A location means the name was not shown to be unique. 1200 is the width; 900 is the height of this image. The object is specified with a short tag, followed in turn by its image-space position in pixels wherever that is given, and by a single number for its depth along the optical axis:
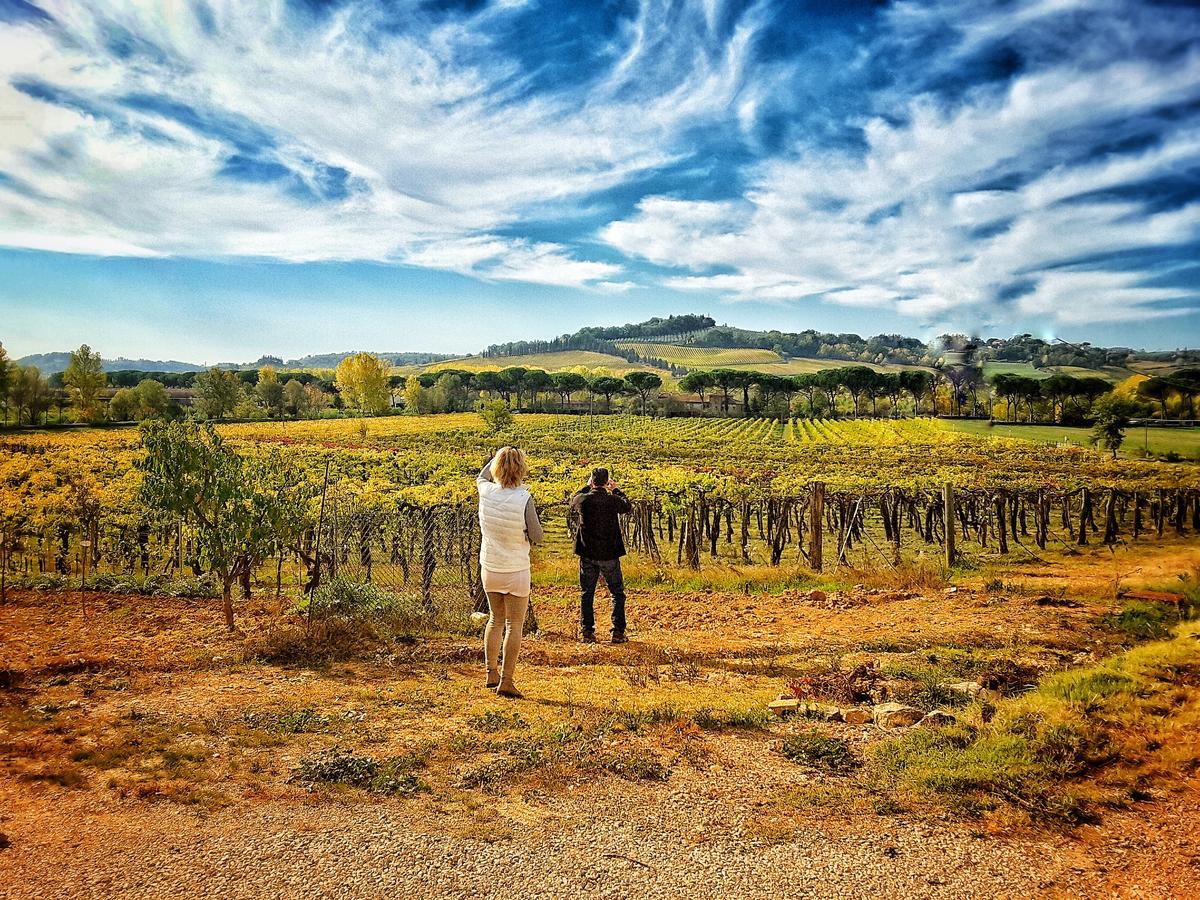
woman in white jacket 6.11
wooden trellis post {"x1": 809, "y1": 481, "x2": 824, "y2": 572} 15.40
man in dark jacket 8.56
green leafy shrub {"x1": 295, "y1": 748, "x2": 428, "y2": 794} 4.55
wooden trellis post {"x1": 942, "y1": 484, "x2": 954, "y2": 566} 15.72
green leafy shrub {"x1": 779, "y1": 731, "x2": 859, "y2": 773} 4.93
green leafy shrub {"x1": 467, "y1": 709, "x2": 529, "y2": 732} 5.60
